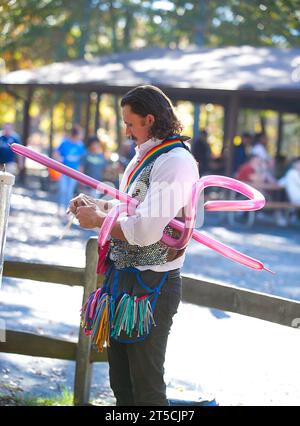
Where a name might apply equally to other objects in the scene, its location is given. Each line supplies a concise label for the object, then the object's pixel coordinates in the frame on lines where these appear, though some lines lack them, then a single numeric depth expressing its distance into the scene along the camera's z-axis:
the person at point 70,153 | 30.93
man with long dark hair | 7.04
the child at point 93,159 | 33.27
